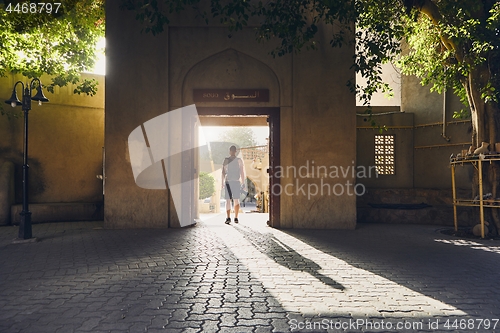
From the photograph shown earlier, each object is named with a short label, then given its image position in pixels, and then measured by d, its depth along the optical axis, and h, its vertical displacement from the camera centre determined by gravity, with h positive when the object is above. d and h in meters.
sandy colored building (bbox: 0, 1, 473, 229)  9.95 +1.93
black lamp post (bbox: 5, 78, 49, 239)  8.31 -0.02
